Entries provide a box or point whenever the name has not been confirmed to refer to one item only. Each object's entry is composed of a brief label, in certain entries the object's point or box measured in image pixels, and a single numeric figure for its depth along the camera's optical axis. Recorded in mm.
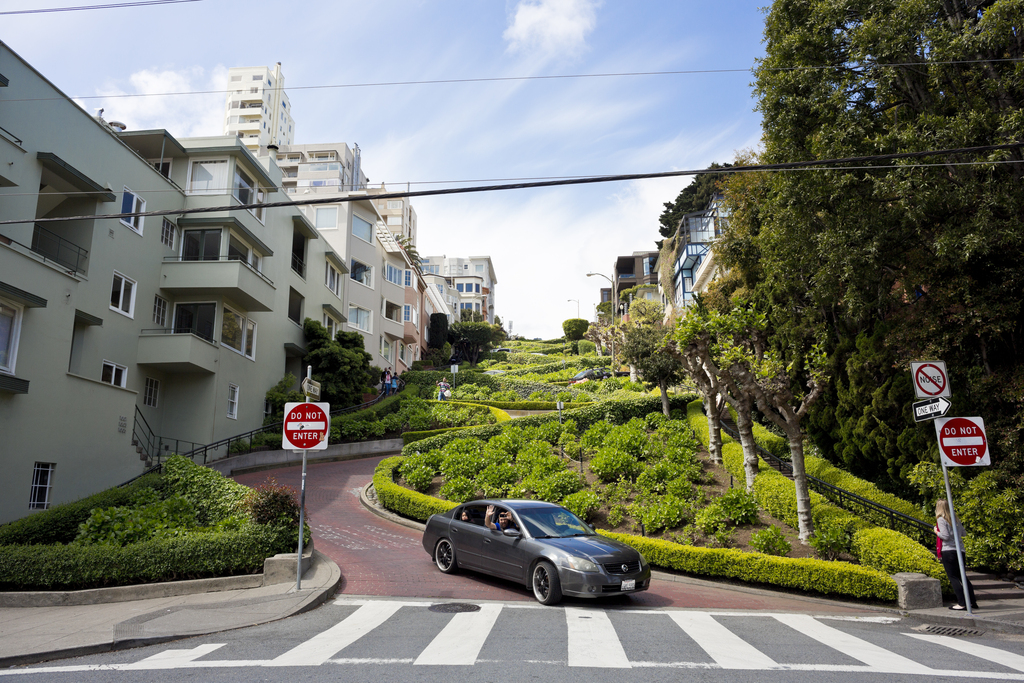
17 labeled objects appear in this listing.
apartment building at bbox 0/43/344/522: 16609
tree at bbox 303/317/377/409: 31375
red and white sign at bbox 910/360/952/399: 11164
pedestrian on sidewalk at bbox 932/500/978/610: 10648
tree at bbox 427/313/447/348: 66438
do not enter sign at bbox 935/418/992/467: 10664
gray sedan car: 9641
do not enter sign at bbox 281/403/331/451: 11055
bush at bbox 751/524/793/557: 12844
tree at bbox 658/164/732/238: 60188
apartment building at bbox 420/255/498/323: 119756
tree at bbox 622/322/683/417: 26531
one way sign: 10758
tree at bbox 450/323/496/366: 68938
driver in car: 11227
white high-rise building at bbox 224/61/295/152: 108350
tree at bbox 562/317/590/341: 97375
